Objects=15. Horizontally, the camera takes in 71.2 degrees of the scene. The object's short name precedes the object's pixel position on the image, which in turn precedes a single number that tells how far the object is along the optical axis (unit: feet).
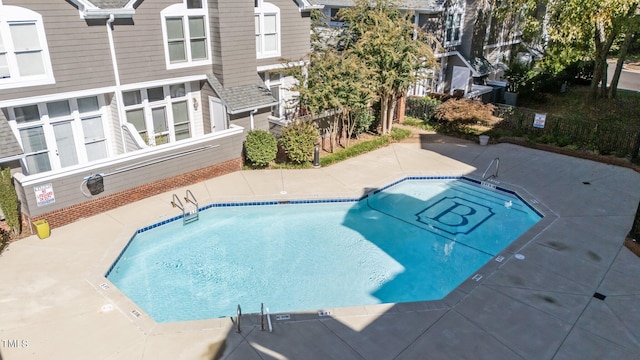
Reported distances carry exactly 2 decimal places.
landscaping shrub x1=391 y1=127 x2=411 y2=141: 76.54
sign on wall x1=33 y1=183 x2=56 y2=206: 44.68
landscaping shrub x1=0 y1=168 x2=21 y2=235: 43.14
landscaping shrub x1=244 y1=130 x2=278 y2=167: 60.59
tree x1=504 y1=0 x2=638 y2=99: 71.97
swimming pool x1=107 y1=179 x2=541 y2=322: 39.40
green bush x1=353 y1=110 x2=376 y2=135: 74.79
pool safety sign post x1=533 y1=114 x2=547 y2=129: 73.05
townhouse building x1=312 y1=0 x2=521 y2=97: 92.89
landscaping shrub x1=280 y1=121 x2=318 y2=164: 62.28
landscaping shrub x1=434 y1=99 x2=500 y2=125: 77.51
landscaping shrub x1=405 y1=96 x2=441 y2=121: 83.66
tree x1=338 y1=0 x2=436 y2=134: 68.03
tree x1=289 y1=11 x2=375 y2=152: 62.28
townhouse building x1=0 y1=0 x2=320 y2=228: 46.68
